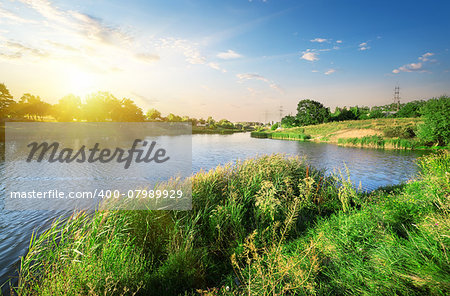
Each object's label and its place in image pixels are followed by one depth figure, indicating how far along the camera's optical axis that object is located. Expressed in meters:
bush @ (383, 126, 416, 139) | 41.61
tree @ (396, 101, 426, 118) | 72.60
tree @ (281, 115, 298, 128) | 100.06
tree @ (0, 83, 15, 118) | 44.66
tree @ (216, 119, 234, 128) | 151.94
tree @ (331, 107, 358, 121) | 87.69
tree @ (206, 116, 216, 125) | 150.66
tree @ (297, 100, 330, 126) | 86.25
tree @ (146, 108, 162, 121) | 111.31
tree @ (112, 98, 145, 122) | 77.19
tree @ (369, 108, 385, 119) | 87.63
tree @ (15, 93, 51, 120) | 54.78
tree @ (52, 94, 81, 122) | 65.81
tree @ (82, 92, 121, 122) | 69.31
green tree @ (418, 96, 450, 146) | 32.22
